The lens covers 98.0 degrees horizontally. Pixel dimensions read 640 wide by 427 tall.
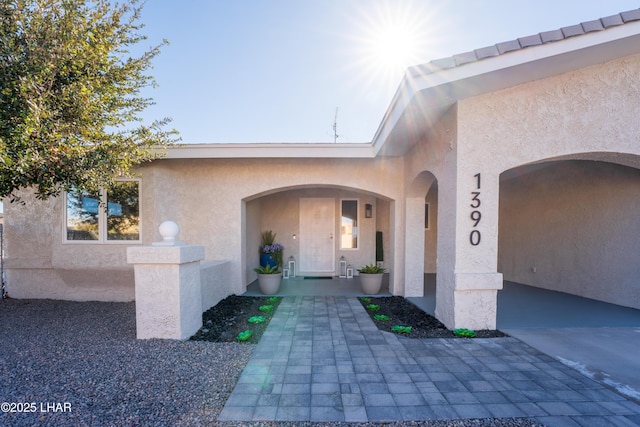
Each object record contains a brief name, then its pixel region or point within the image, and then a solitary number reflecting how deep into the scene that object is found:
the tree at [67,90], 3.38
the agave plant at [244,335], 4.16
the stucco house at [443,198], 4.22
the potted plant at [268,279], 6.78
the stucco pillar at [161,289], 3.95
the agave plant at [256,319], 4.90
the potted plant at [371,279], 6.81
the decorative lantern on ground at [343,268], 9.08
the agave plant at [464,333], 4.21
